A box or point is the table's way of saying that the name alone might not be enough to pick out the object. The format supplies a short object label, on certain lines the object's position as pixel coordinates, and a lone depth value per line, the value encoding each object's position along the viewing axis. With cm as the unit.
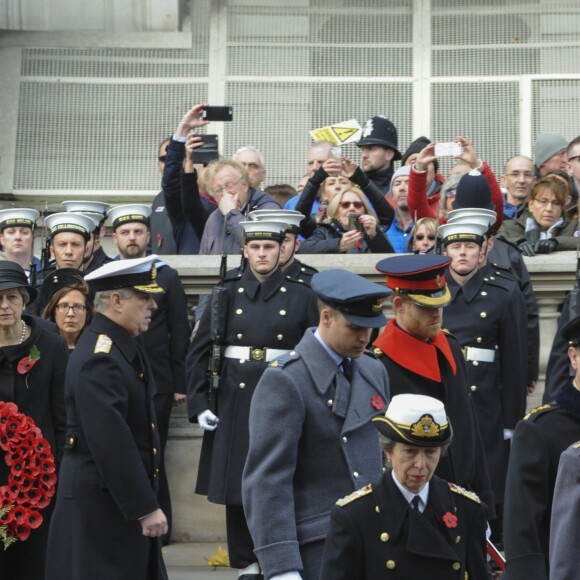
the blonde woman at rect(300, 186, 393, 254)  2130
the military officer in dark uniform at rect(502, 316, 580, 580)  1237
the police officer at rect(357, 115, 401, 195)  2462
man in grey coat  1268
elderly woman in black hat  1678
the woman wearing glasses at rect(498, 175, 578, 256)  2161
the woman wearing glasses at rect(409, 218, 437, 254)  2084
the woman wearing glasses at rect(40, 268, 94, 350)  1911
